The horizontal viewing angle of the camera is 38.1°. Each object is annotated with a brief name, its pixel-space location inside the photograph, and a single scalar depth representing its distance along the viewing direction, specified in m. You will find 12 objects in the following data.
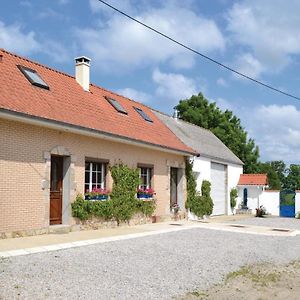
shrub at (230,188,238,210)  26.75
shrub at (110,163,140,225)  15.47
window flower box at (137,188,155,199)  17.08
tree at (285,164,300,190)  86.38
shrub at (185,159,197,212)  20.78
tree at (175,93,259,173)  42.84
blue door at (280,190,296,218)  26.60
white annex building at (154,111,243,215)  22.72
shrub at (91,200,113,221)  14.39
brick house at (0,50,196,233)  11.61
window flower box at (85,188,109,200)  14.38
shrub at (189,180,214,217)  21.26
